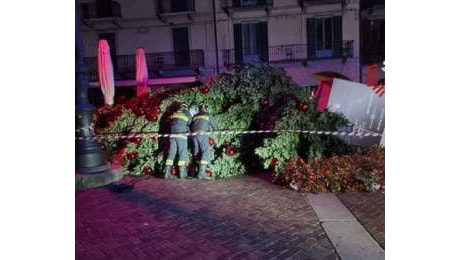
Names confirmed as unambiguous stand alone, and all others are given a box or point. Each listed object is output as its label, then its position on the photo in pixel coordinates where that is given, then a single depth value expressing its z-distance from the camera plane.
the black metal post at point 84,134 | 6.61
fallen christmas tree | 6.47
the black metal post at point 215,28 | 20.14
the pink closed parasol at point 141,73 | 11.59
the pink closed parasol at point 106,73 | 8.80
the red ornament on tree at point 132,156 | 7.51
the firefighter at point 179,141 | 6.74
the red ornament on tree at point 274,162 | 6.38
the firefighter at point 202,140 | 6.74
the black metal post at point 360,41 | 18.57
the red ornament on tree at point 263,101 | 7.28
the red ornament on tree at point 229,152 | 6.98
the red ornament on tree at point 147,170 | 7.24
